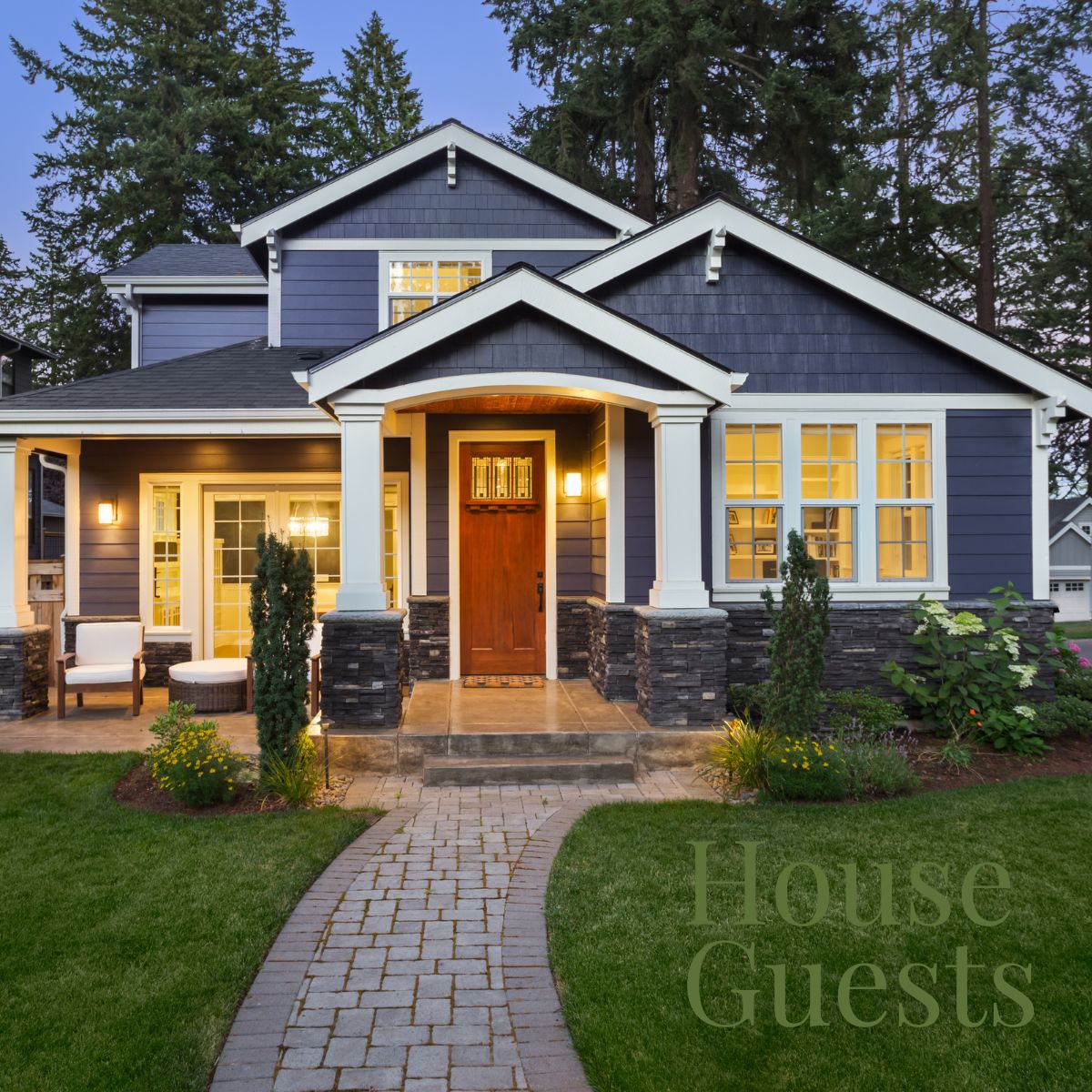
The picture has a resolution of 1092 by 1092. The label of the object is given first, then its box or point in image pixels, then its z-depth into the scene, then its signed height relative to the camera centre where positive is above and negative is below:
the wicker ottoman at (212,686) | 7.61 -1.22
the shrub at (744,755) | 5.46 -1.39
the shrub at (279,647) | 5.28 -0.59
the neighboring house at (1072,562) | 30.56 -0.28
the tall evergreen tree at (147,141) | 20.17 +10.68
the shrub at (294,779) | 5.20 -1.44
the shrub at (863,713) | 6.64 -1.32
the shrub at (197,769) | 5.00 -1.33
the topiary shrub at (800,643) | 5.55 -0.61
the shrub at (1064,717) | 6.86 -1.41
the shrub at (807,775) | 5.24 -1.43
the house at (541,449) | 6.43 +1.07
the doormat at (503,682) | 7.92 -1.26
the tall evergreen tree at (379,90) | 23.61 +13.79
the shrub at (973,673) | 6.78 -1.02
